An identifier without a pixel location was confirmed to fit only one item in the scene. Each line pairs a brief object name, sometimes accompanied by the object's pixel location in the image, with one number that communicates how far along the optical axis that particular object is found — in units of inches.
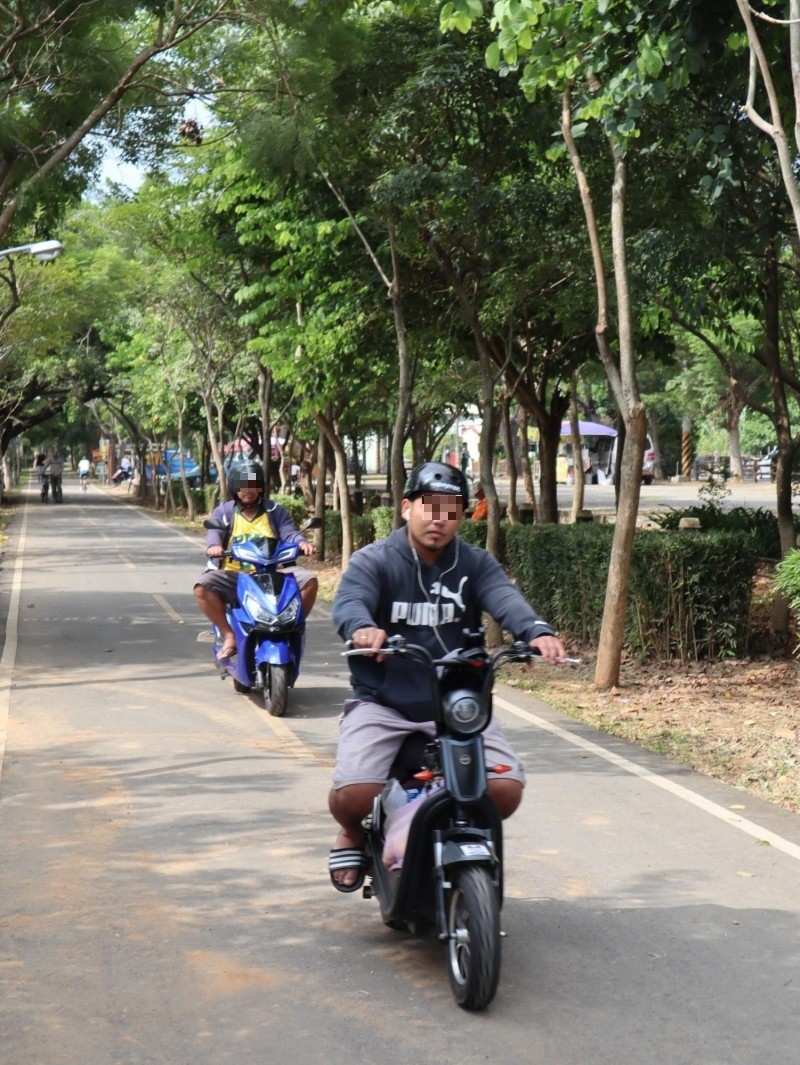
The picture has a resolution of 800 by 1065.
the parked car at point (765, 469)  2214.6
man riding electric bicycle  197.2
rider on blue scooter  428.1
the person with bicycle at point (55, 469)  2225.6
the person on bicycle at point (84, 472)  2874.0
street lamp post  799.1
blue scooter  405.7
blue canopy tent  2605.8
